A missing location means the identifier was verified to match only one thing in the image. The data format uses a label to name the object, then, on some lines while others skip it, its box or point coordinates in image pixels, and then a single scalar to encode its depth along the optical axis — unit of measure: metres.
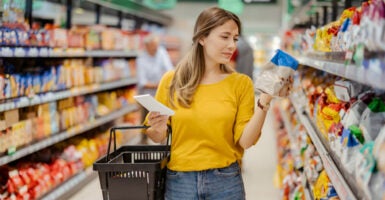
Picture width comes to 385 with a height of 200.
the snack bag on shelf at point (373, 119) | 1.75
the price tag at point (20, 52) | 3.63
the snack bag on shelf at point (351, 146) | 1.74
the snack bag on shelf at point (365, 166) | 1.41
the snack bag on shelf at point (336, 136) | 2.00
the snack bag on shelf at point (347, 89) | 2.39
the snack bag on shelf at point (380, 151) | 1.30
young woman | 2.23
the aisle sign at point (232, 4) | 9.05
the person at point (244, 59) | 6.11
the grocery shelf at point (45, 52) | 3.53
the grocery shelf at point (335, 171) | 1.72
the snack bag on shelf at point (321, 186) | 2.64
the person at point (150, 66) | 7.11
